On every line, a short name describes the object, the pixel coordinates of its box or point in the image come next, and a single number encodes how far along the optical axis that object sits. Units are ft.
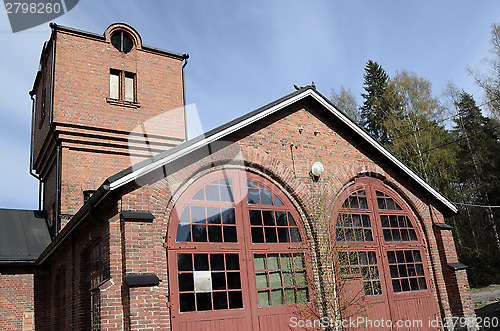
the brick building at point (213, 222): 27.04
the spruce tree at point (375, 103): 98.99
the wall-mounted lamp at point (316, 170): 35.78
